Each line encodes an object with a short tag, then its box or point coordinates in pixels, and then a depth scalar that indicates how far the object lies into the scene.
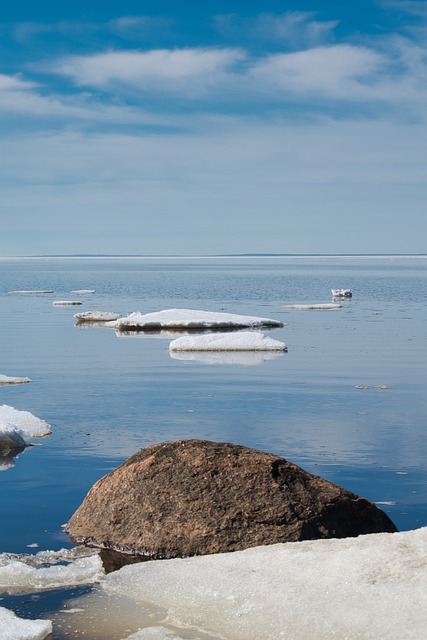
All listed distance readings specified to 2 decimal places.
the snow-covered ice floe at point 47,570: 5.74
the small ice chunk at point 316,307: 33.09
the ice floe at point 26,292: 48.06
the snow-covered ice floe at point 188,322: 24.17
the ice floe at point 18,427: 9.71
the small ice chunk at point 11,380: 14.40
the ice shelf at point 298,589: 4.80
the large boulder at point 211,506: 6.36
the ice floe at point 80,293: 48.13
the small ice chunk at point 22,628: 4.80
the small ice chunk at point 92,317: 27.81
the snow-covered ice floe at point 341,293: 42.25
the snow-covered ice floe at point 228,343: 19.11
